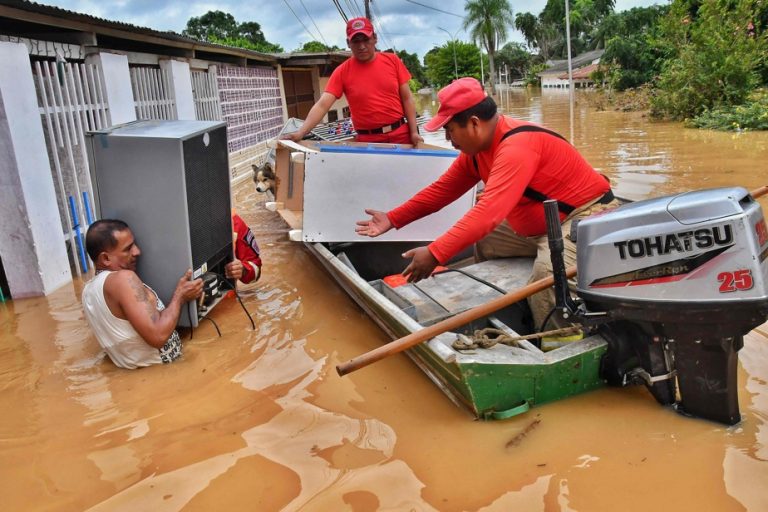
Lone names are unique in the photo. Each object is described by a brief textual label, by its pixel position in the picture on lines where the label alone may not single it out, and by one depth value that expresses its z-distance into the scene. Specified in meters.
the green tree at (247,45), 25.16
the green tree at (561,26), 60.73
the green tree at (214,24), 55.51
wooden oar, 2.70
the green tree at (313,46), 38.81
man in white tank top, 3.39
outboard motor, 2.20
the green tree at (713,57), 15.18
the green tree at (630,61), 31.09
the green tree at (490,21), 52.53
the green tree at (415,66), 78.96
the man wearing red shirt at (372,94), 5.59
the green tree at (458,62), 66.19
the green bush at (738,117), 13.64
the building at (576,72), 45.09
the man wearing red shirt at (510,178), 3.01
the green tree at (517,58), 72.50
